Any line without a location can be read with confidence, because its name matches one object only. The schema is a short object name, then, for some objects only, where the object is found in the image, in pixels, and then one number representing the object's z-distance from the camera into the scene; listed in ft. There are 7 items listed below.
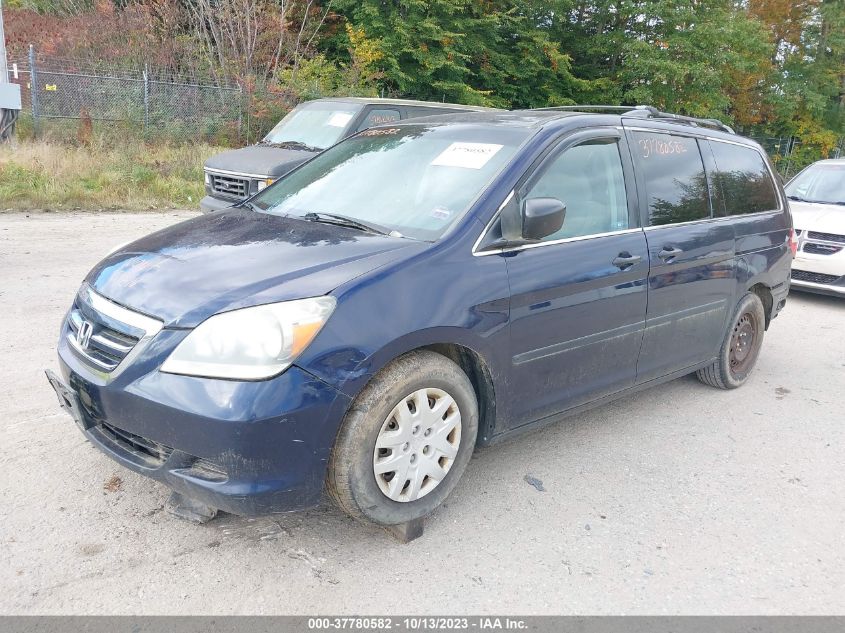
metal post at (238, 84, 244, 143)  57.62
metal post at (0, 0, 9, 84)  44.53
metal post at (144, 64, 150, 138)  52.85
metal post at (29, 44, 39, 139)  48.82
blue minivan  8.86
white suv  27.84
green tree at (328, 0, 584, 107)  69.56
